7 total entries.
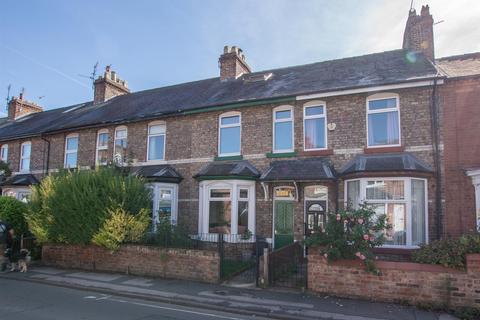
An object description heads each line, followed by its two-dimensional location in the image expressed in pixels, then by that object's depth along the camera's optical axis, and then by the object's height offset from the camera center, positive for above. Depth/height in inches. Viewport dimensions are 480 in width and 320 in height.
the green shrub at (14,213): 572.2 -19.9
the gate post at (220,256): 411.4 -57.7
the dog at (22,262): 482.3 -80.4
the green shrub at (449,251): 314.0 -36.2
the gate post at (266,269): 389.1 -66.9
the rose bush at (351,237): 340.8 -27.2
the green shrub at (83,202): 467.2 -0.2
